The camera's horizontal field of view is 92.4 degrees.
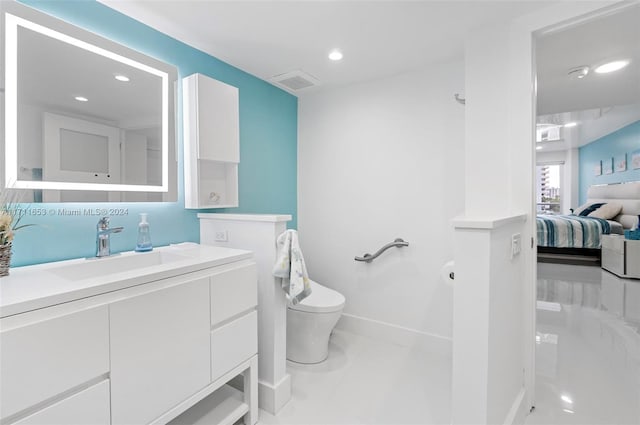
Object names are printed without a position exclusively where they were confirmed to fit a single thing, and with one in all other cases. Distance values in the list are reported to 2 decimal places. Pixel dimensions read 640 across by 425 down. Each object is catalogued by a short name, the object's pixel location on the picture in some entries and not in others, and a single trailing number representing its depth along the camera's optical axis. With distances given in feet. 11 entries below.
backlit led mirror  4.56
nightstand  13.84
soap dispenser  5.78
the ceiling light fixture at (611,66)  8.18
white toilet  7.20
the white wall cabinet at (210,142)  6.58
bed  17.29
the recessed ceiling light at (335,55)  7.22
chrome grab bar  8.47
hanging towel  5.62
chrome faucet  5.26
